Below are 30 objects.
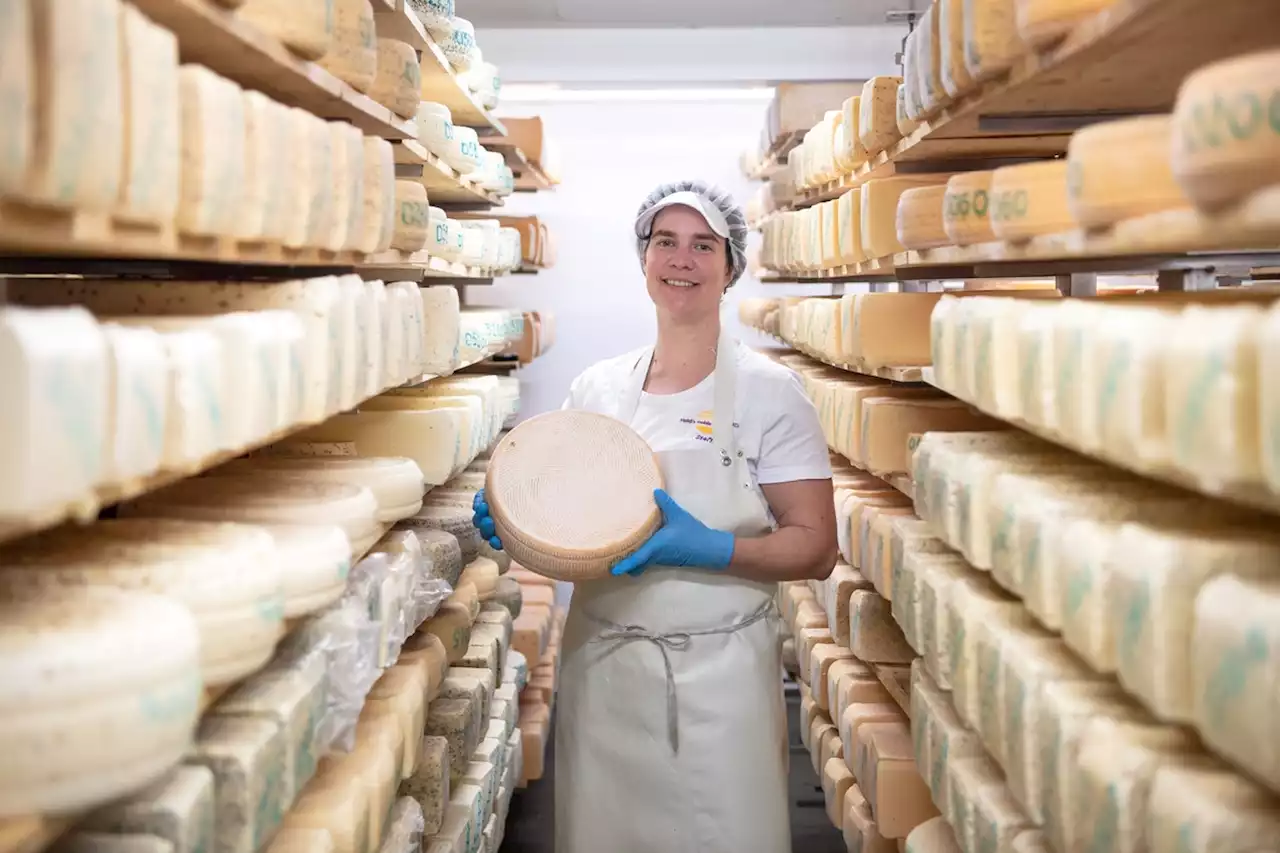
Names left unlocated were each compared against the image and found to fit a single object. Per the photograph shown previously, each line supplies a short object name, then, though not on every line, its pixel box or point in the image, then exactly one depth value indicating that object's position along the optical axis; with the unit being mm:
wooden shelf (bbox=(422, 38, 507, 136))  3508
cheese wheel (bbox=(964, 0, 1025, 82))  2139
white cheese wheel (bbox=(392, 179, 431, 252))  2609
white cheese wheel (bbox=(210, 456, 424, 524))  2133
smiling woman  2584
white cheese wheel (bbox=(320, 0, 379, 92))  2135
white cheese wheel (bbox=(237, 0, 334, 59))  1754
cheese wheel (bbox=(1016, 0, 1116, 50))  1862
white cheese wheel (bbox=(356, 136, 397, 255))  2162
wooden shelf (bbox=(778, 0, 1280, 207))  1595
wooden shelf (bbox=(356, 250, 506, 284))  2577
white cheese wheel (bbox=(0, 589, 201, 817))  1009
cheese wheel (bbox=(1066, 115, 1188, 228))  1546
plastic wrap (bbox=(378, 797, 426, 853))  2254
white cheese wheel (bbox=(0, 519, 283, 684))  1352
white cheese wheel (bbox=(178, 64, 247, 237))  1403
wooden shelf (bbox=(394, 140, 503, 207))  3066
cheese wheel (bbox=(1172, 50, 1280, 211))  1184
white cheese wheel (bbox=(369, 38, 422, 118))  2521
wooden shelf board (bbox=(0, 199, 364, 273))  1086
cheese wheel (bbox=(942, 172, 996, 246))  2406
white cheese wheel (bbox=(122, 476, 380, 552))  1807
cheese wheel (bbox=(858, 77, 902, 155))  3383
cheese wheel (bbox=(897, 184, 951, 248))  2805
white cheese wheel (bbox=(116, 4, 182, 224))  1215
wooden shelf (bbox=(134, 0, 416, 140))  1475
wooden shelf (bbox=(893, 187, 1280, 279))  1246
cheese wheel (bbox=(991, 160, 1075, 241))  2002
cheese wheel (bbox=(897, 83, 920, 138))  2936
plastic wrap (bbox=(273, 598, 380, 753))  1737
